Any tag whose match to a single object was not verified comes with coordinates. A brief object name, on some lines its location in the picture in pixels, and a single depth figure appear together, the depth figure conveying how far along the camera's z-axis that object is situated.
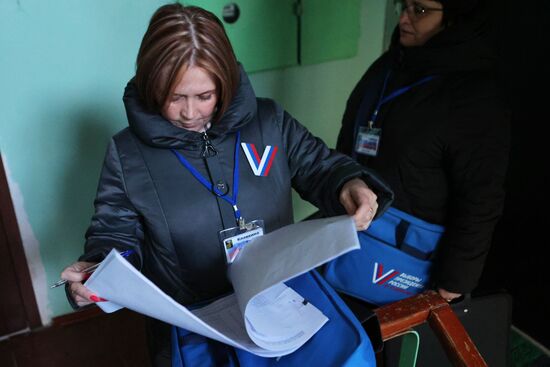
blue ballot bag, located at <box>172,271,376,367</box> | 0.62
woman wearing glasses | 1.08
